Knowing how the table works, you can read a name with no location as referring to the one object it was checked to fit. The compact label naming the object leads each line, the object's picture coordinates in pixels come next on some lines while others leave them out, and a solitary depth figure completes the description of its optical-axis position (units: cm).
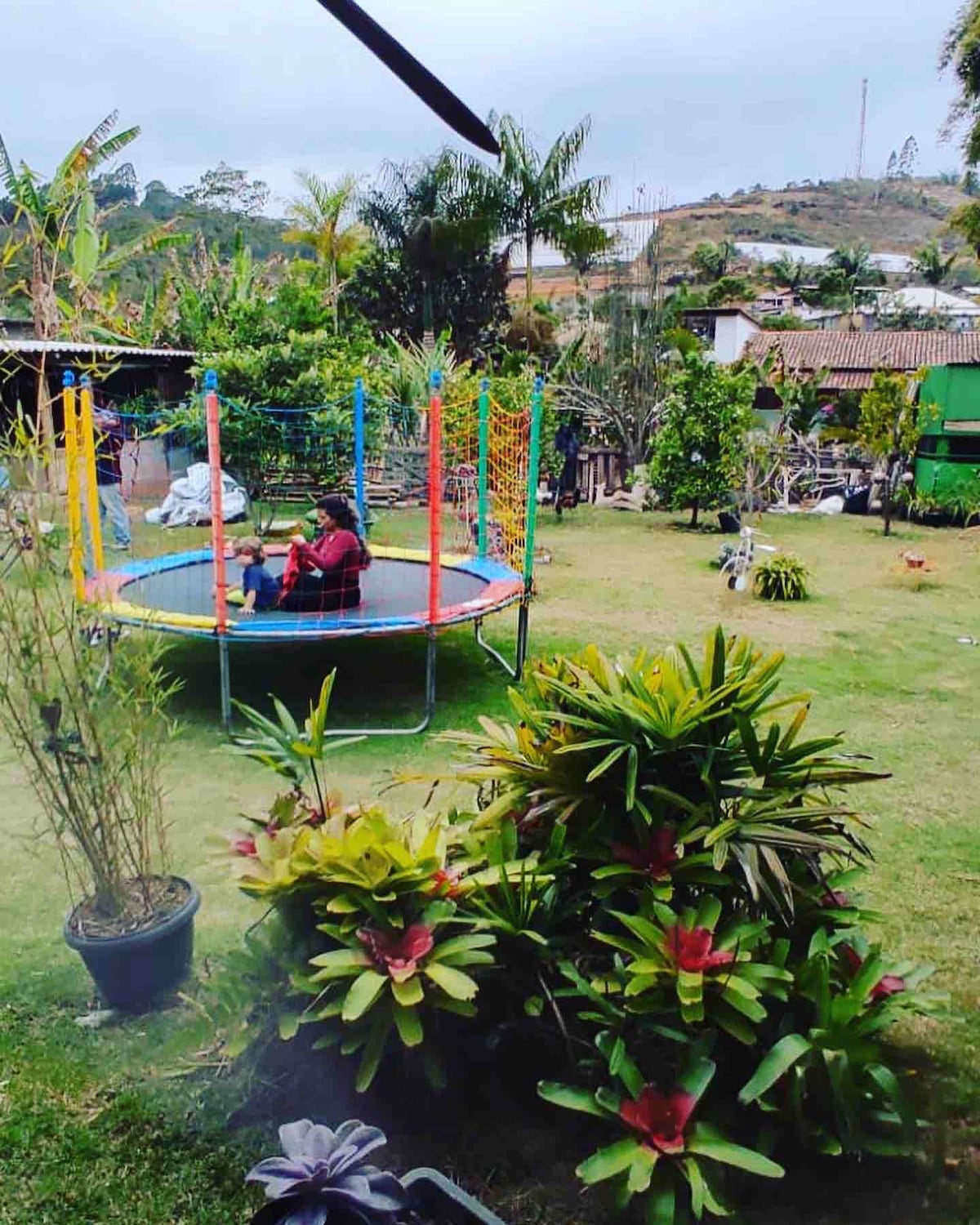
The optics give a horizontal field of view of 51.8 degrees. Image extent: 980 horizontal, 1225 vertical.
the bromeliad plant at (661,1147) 191
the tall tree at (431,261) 1841
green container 1312
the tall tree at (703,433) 1221
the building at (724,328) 2622
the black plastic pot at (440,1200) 188
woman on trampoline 564
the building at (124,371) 1071
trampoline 498
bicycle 905
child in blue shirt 574
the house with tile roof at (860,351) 2214
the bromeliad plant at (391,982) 209
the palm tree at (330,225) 1902
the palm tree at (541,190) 1725
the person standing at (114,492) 911
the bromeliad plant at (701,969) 208
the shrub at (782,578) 857
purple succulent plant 172
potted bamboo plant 271
